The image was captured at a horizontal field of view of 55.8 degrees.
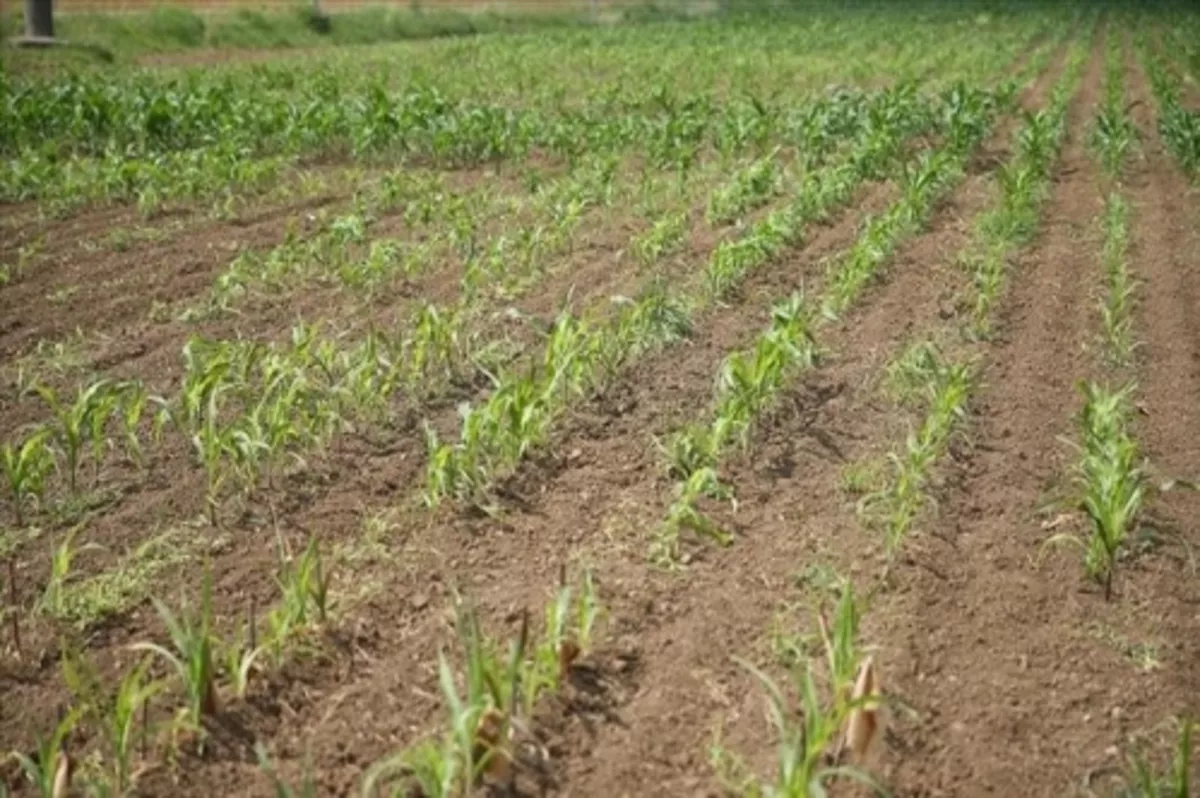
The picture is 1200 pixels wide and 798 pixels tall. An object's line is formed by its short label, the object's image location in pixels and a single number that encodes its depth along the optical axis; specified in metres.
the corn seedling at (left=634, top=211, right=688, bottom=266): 7.35
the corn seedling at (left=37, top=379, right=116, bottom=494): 4.08
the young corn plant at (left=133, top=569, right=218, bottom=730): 2.88
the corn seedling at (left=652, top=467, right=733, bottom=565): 3.99
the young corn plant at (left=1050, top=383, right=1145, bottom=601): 3.74
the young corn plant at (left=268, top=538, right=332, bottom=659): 3.28
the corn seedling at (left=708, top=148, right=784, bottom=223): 8.53
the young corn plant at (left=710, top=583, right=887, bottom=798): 2.59
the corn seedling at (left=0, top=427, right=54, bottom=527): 3.89
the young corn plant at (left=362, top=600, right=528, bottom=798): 2.66
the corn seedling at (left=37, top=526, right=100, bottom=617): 3.47
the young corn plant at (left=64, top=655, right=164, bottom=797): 2.78
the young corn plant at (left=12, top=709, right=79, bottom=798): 2.61
